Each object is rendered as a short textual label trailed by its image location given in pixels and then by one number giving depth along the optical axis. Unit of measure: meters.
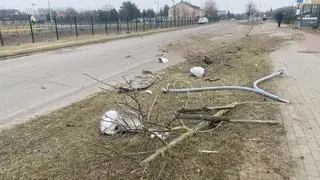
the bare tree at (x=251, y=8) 70.54
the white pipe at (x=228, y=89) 4.97
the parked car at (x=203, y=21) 56.48
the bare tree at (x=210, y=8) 77.50
